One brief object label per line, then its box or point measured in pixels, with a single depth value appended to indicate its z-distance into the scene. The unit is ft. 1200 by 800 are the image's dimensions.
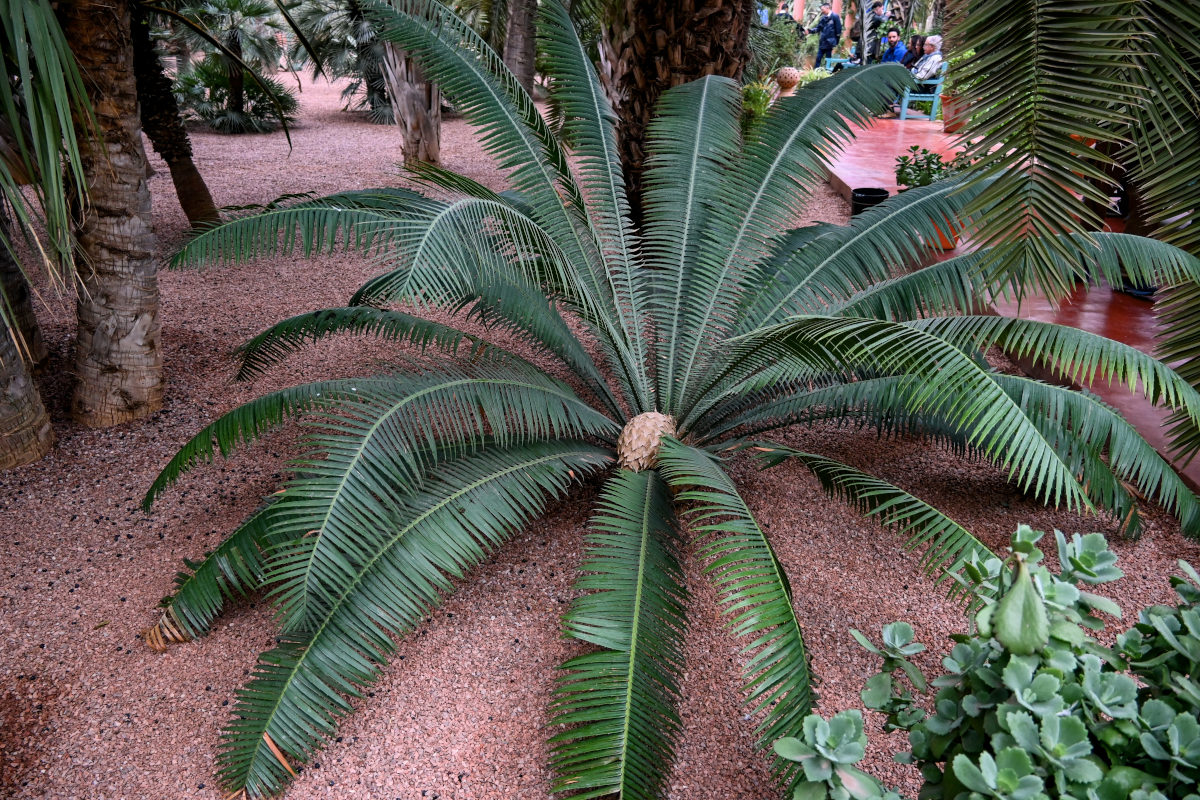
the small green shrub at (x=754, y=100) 26.41
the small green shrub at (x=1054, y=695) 3.17
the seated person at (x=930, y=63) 33.42
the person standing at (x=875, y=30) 51.55
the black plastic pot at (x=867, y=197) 18.69
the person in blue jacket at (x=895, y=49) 36.78
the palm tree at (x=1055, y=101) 5.50
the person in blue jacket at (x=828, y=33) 49.96
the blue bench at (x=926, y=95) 36.27
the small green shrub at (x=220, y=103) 35.94
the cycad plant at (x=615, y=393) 6.48
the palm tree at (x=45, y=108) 5.70
